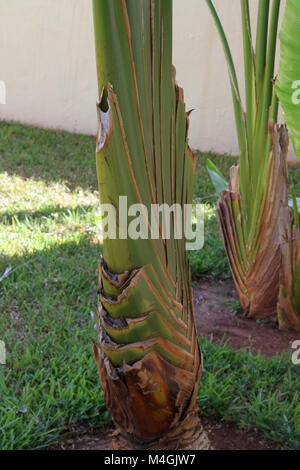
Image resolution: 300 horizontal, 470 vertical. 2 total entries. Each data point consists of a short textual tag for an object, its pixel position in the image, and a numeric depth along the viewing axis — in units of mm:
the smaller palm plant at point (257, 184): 1859
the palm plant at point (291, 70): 1263
